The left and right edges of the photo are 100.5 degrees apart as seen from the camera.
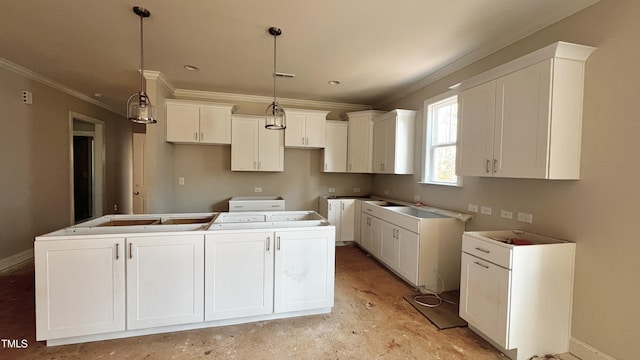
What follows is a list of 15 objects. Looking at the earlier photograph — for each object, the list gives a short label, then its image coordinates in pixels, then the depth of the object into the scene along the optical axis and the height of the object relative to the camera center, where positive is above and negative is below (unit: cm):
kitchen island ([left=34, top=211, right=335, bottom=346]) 200 -88
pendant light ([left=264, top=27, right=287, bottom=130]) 279 +56
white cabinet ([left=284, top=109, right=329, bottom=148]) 465 +75
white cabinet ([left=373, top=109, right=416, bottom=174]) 400 +49
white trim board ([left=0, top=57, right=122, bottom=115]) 334 +125
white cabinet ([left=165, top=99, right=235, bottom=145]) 418 +75
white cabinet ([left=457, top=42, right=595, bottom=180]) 193 +48
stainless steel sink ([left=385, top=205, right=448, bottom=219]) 343 -53
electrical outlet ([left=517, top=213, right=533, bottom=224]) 235 -38
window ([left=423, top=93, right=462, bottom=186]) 336 +45
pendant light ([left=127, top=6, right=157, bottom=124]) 237 +52
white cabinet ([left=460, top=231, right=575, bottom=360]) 193 -90
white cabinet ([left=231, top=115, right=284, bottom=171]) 451 +42
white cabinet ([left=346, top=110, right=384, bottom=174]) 475 +56
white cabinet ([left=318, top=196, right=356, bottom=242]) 465 -78
